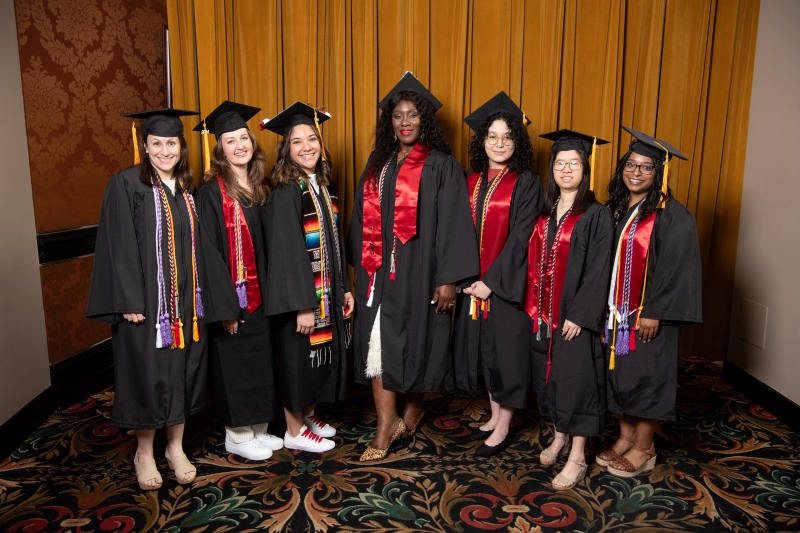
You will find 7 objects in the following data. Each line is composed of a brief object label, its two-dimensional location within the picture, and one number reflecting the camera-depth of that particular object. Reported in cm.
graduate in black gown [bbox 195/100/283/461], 277
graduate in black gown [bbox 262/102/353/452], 282
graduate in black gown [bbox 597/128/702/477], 258
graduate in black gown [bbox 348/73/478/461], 287
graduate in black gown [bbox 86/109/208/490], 253
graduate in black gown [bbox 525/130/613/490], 264
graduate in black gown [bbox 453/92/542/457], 287
